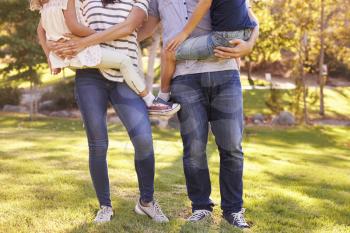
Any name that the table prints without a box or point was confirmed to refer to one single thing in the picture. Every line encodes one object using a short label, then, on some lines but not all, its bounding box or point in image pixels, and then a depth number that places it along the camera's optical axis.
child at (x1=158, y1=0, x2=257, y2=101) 3.61
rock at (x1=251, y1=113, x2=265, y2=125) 20.58
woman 3.56
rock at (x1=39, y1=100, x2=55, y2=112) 23.53
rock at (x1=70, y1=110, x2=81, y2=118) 21.78
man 3.76
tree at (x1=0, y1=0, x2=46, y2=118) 17.97
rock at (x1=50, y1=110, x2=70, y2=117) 22.06
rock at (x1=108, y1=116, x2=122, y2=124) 19.92
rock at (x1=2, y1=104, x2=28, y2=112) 22.95
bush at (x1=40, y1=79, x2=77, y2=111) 22.92
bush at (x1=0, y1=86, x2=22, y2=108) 23.62
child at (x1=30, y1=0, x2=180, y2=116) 3.49
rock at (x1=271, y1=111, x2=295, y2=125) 20.02
